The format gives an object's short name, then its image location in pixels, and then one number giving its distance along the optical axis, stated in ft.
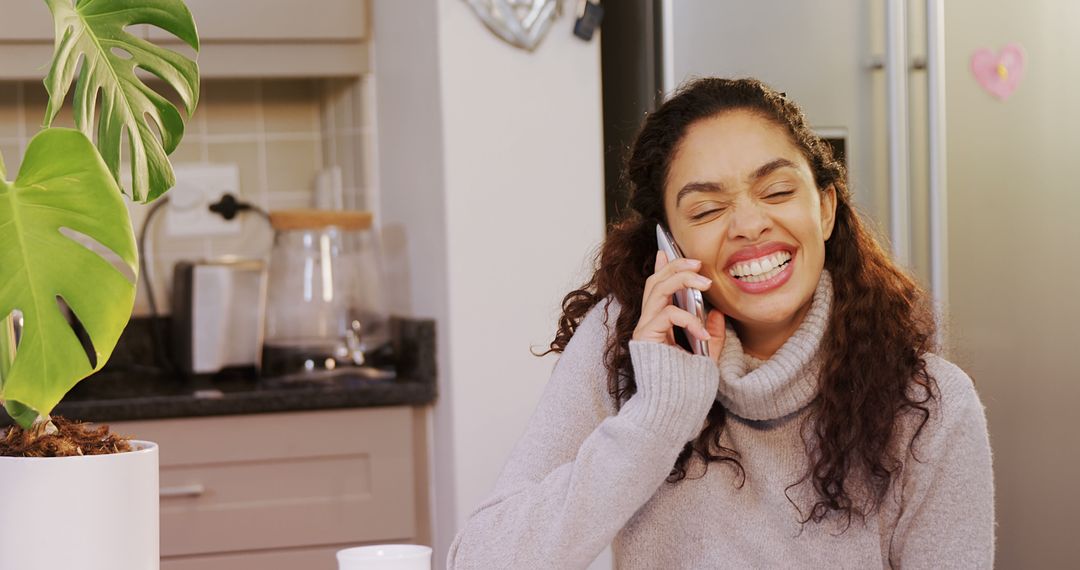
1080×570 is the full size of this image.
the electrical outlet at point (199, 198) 9.51
